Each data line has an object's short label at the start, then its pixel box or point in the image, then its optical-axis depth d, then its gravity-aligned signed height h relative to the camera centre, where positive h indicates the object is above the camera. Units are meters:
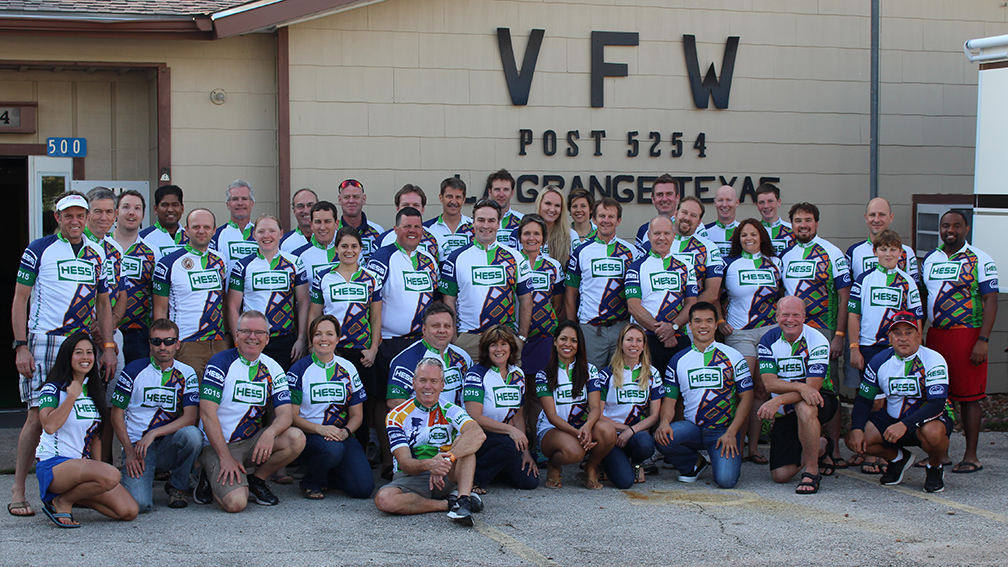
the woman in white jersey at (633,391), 6.71 -1.02
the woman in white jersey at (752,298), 7.30 -0.44
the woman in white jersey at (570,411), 6.49 -1.14
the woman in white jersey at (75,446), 5.36 -1.14
